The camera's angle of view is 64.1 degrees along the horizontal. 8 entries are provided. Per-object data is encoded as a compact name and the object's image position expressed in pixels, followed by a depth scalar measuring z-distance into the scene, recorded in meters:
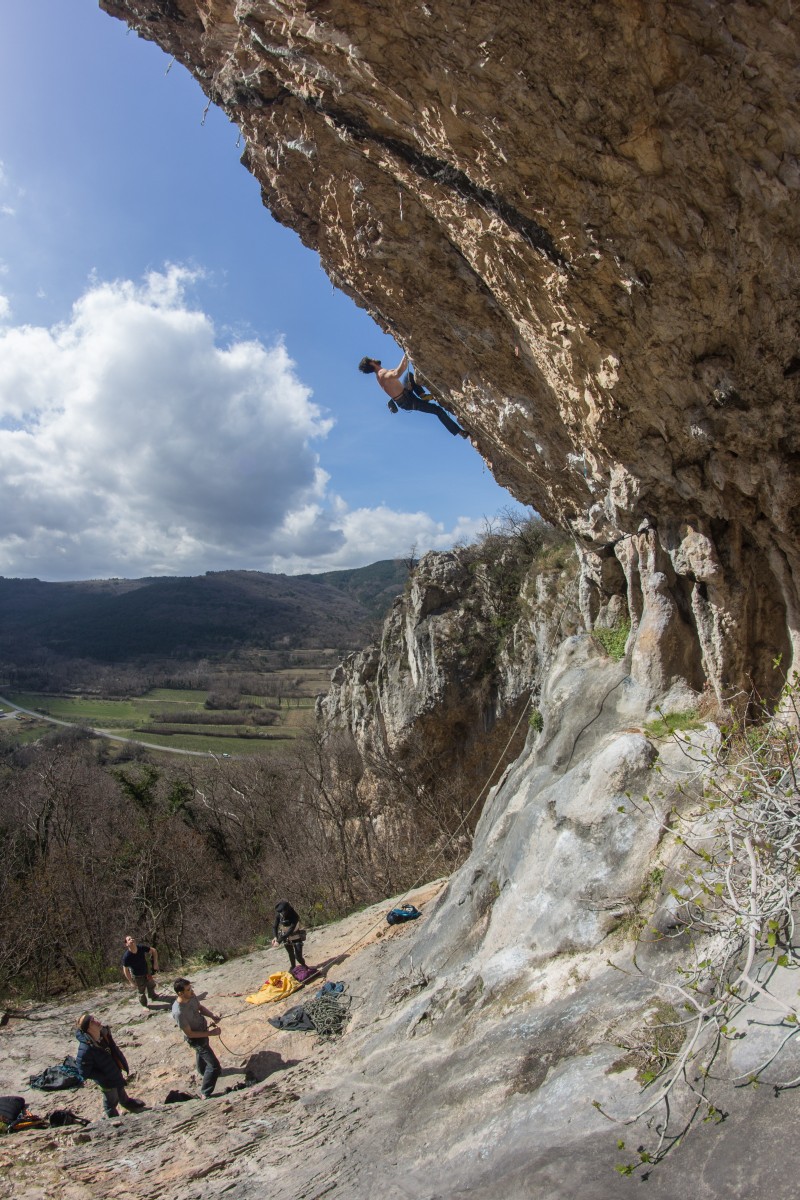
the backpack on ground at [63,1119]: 7.20
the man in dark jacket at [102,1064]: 7.32
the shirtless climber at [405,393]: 9.70
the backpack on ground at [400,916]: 11.77
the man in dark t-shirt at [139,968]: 11.35
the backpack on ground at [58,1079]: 8.77
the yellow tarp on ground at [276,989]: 10.44
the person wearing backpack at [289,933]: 11.24
